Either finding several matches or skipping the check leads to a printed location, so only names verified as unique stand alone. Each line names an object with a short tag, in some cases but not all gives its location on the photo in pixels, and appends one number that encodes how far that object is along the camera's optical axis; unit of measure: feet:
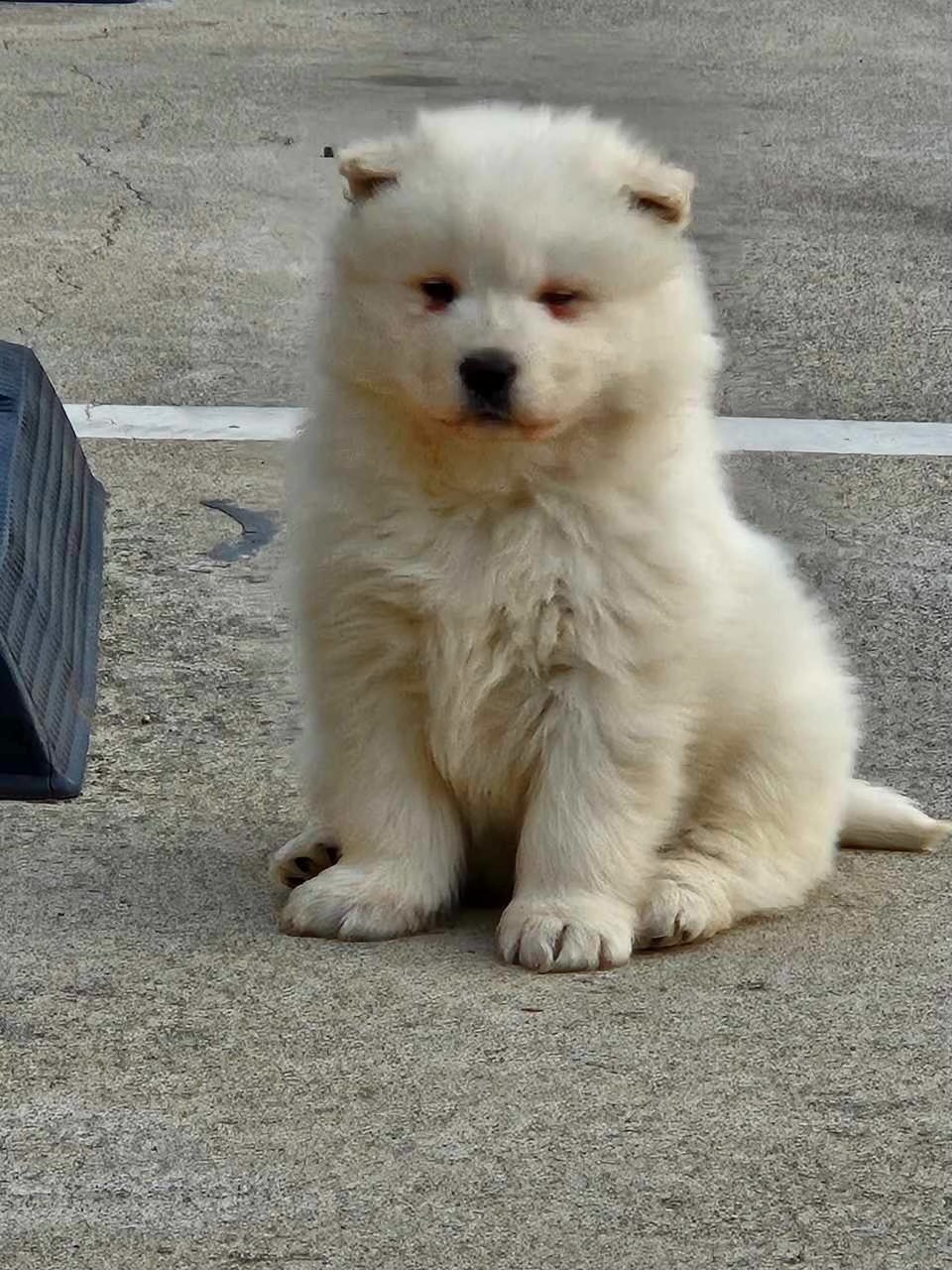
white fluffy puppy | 11.82
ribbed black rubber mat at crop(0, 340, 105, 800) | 14.99
